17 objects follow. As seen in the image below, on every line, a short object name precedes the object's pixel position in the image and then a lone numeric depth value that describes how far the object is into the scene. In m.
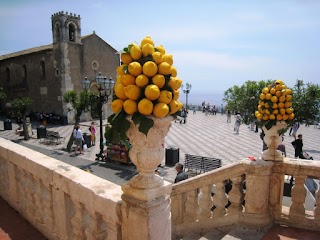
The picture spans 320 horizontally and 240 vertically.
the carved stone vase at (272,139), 3.90
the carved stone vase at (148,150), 1.83
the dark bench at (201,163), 10.25
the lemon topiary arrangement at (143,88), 1.76
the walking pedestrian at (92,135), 16.14
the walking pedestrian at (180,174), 6.11
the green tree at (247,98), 11.14
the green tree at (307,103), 11.25
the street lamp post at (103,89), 12.33
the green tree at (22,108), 17.58
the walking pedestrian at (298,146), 11.00
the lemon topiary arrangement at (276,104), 4.04
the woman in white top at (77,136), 14.03
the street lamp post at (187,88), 33.33
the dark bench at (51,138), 16.44
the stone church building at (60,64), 25.75
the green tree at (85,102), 14.75
